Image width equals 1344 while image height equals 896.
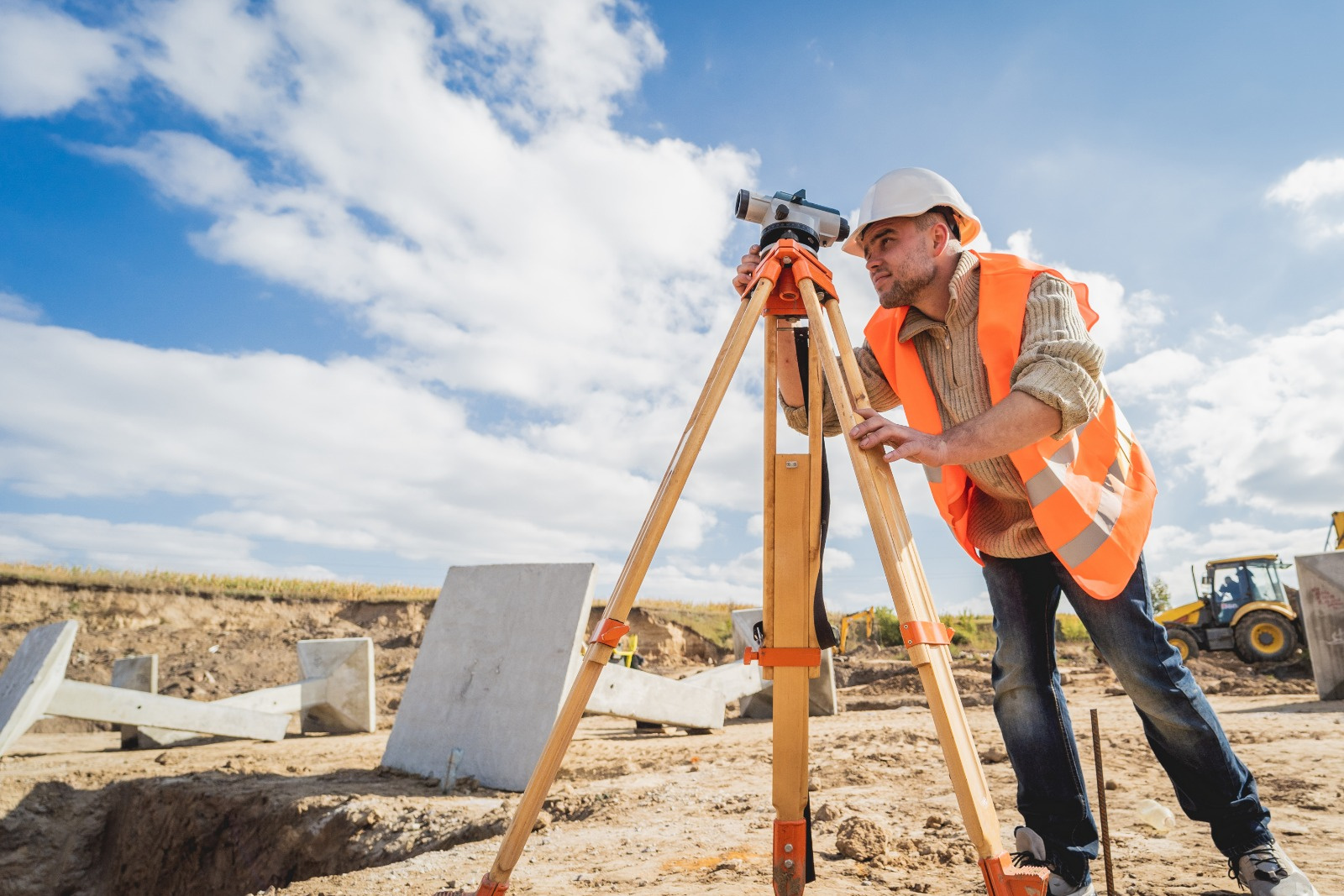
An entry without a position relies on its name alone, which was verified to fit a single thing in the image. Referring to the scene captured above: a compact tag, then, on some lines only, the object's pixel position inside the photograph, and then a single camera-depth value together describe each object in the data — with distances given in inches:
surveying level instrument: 61.3
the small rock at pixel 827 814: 126.7
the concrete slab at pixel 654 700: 201.3
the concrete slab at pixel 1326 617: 315.0
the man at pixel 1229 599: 543.2
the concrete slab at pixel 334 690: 276.1
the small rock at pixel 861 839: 103.9
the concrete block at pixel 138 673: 298.5
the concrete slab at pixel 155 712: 228.5
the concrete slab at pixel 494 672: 174.7
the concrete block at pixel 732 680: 271.7
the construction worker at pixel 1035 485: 75.9
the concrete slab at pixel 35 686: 218.7
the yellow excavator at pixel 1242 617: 511.8
